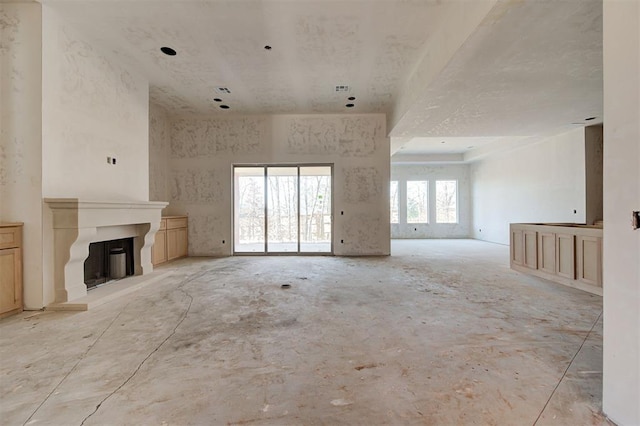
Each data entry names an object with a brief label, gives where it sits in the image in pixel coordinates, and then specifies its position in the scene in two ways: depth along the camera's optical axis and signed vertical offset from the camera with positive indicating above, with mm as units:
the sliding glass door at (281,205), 6781 +155
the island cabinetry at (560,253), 3629 -665
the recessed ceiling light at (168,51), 3824 +2305
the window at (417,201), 10969 +388
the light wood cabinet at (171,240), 5508 -622
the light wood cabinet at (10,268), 2760 -577
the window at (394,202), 10906 +352
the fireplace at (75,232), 3061 -240
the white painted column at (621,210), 1291 -3
